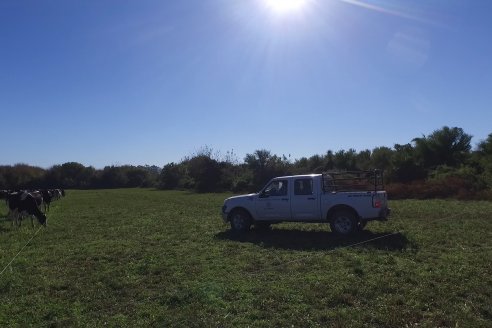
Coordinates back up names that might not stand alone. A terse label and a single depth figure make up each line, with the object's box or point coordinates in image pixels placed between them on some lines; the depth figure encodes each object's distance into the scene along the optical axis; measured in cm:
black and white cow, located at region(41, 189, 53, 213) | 2884
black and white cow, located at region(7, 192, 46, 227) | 1973
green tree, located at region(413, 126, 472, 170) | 4022
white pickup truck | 1493
